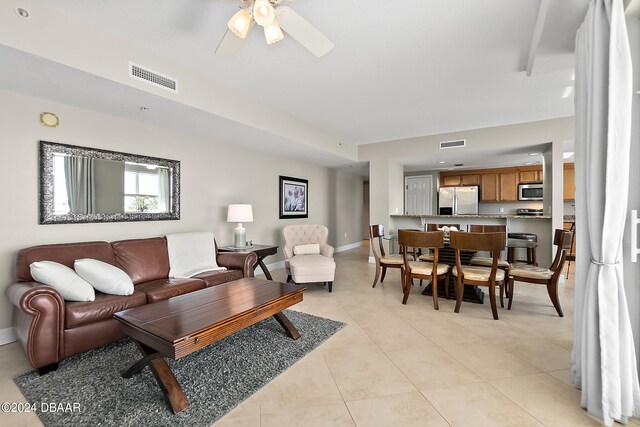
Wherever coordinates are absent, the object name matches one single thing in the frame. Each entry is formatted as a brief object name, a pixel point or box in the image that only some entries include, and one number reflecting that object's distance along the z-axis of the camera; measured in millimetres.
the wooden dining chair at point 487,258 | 3417
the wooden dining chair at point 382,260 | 3928
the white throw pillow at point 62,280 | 2148
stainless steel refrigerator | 7648
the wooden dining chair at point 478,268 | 2852
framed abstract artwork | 5730
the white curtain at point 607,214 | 1462
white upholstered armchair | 3912
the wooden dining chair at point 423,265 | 3181
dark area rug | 1580
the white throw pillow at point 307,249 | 4543
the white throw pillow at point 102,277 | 2355
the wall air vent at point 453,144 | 5211
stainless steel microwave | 7016
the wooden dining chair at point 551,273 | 2963
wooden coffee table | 1646
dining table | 3621
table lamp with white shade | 4090
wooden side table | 4031
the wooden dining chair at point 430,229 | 3850
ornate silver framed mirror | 2760
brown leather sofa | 1959
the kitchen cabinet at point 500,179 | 7223
